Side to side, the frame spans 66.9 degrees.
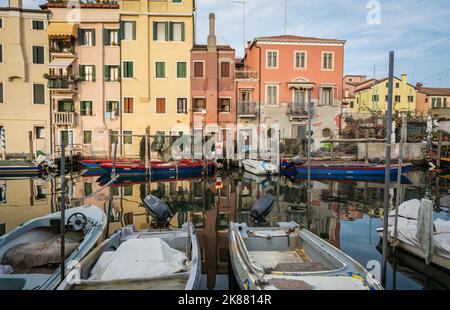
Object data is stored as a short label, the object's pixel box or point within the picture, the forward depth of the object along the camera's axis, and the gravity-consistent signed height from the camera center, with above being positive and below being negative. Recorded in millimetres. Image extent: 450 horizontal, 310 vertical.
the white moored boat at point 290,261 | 4652 -1976
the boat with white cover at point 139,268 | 4617 -1942
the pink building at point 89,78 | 27656 +5109
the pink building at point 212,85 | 28641 +4750
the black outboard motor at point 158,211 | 9445 -1991
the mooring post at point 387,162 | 5590 -358
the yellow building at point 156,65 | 28297 +6265
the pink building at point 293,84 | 29281 +4941
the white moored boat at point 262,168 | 22953 -1822
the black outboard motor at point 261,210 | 9156 -1857
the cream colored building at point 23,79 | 27547 +4882
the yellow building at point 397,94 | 45625 +6508
